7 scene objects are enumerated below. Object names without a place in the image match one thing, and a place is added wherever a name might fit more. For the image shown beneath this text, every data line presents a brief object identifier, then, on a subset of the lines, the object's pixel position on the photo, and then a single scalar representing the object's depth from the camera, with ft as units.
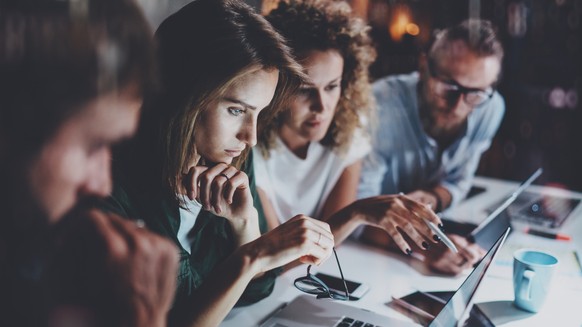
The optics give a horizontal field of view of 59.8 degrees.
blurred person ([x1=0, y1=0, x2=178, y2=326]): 1.73
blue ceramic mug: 3.82
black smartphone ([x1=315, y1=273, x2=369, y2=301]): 4.07
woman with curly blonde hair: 4.39
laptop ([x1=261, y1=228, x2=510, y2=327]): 3.04
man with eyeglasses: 6.37
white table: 3.80
